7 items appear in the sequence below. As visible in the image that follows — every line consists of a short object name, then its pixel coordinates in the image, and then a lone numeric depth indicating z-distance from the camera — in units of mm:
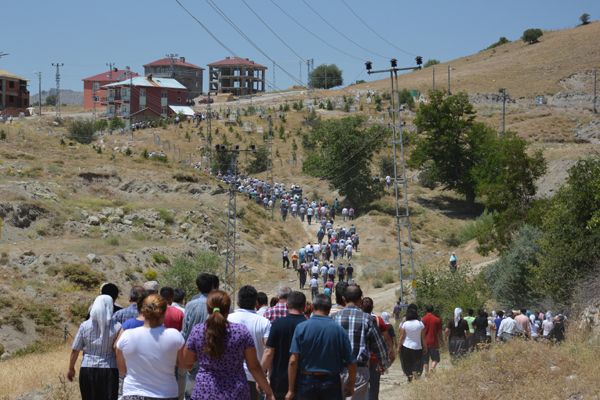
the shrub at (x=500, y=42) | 168375
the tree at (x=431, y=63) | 165950
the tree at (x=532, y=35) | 155875
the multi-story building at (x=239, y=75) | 144375
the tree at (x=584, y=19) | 161688
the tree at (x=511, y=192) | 43769
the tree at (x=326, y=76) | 167500
